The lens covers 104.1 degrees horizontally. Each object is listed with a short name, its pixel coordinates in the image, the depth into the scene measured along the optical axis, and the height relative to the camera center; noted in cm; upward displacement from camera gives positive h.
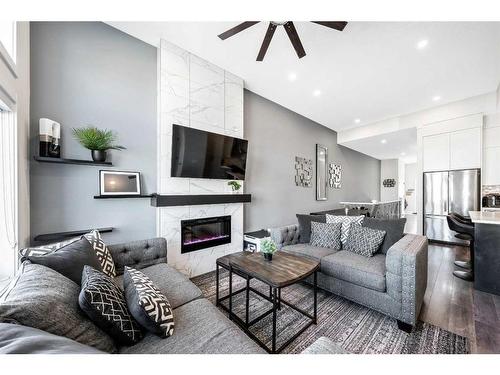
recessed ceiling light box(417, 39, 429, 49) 240 +177
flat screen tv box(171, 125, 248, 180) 261 +44
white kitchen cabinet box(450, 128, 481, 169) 401 +77
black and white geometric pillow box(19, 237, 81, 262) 124 -45
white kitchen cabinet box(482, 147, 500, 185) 395 +39
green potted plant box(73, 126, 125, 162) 192 +44
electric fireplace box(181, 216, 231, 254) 277 -74
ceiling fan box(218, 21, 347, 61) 184 +154
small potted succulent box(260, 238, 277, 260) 195 -64
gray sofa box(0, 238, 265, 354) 57 -81
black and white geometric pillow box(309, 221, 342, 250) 256 -68
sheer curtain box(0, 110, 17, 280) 146 -8
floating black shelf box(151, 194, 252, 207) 248 -21
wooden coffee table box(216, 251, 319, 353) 154 -76
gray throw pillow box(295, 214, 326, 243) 287 -60
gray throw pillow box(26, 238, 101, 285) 115 -47
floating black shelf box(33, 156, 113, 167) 173 +22
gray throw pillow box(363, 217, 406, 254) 225 -52
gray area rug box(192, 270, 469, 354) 151 -127
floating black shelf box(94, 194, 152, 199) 210 -14
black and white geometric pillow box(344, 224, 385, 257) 225 -66
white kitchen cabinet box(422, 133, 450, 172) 433 +75
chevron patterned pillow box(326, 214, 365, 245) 255 -50
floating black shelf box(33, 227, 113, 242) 180 -49
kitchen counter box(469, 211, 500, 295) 229 -83
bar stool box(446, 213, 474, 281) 267 -67
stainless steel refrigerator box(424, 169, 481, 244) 402 -27
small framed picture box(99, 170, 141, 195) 215 +2
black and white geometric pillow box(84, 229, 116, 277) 151 -55
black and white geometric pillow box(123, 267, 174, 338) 98 -65
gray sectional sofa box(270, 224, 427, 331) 167 -89
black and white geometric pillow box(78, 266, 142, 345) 87 -59
